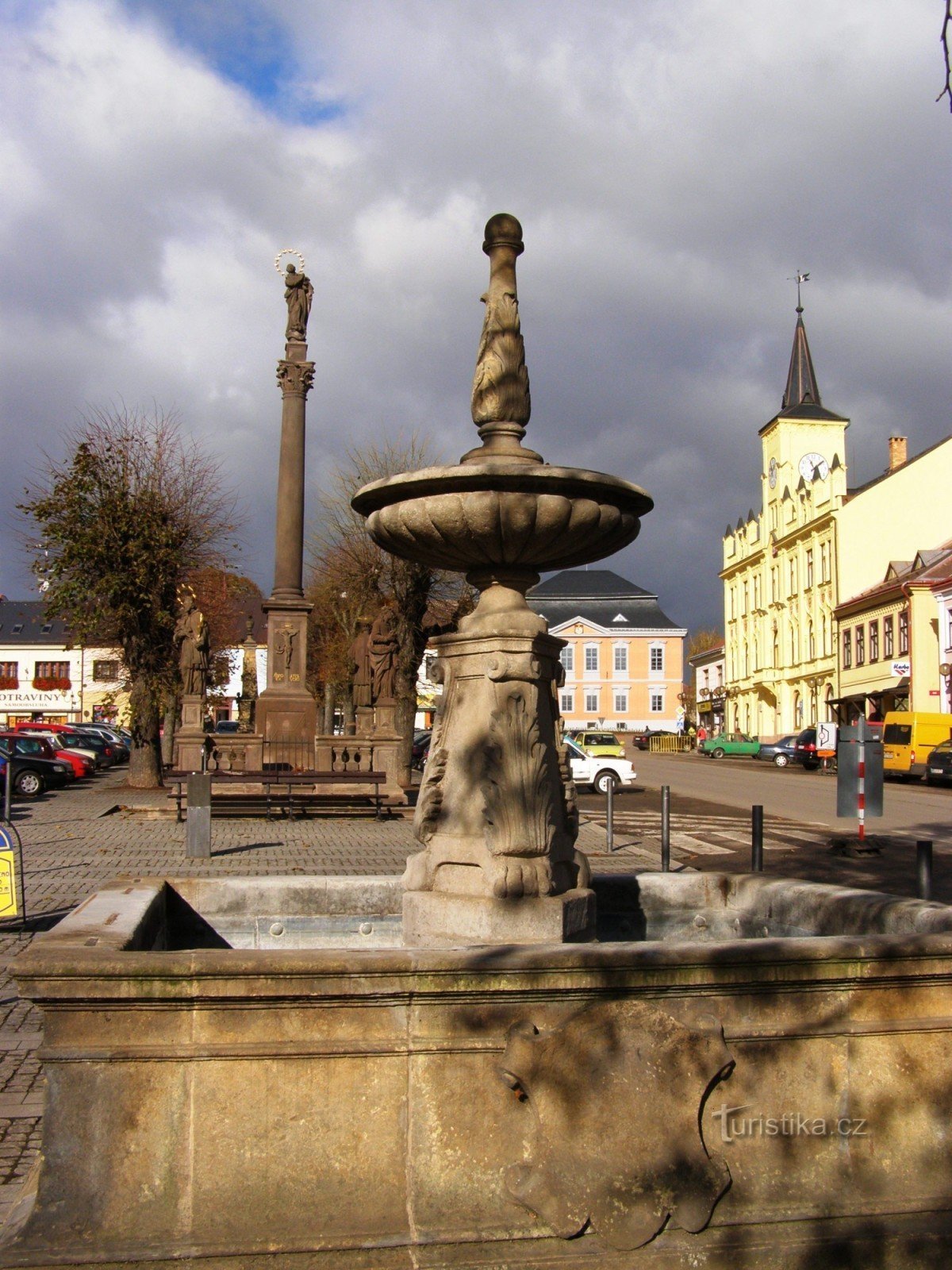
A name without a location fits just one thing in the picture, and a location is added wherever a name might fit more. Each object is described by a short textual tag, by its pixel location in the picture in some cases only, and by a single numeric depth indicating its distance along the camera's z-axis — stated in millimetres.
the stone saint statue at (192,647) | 26484
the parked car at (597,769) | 29547
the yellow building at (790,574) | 66312
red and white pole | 15109
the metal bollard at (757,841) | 11602
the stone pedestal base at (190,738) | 25000
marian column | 24391
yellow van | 37812
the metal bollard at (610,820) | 16203
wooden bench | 19750
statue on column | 27812
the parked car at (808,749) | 49775
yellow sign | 9000
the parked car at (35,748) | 31203
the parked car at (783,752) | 52312
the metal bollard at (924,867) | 8953
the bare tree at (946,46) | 4215
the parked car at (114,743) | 48656
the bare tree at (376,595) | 37312
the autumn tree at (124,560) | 27172
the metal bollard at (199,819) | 14375
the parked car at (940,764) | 34562
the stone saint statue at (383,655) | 27016
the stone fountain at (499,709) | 5012
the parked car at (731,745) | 60219
